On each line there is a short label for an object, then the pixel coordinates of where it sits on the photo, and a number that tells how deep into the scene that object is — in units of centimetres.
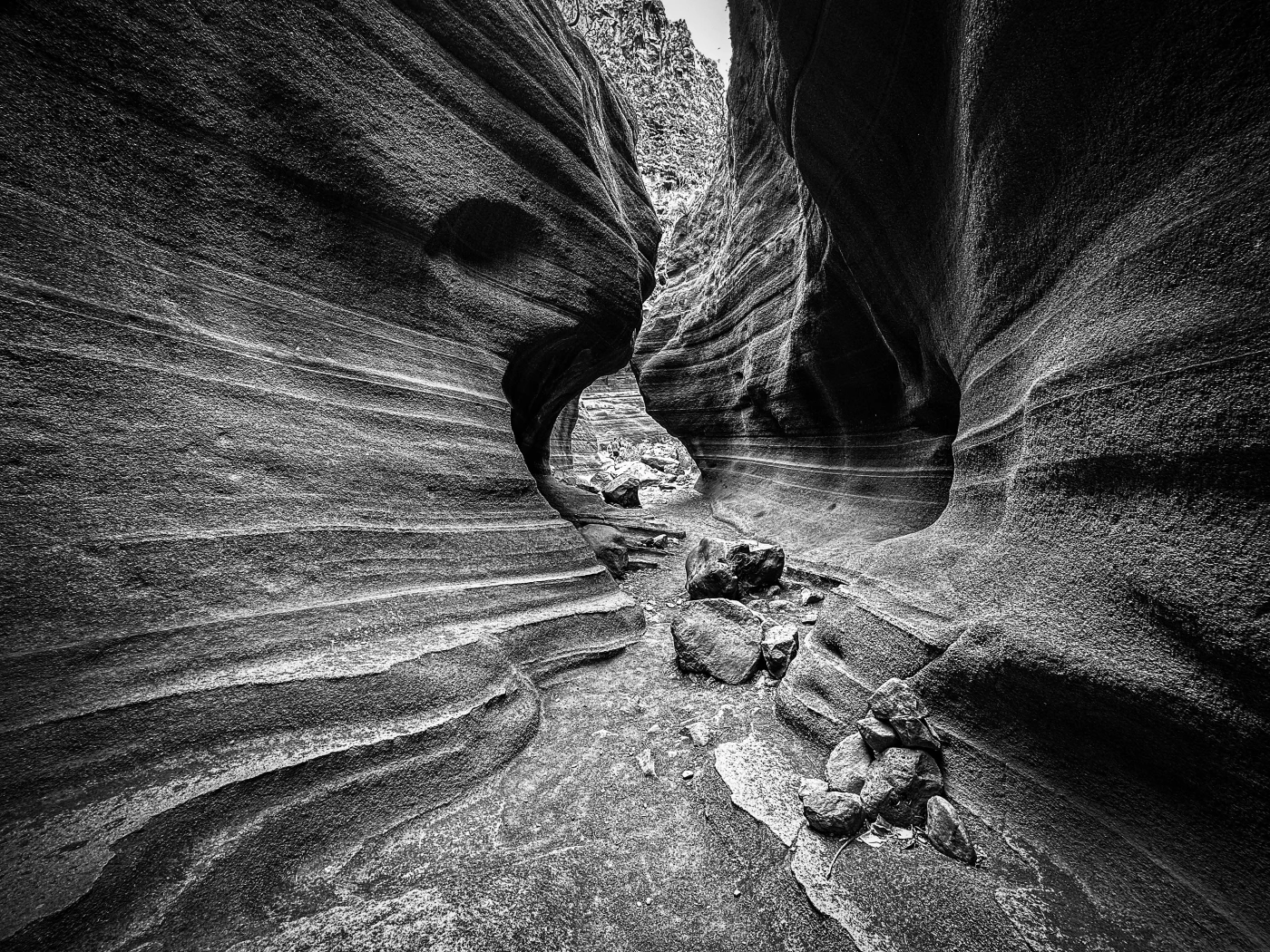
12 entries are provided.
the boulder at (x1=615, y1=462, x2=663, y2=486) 1880
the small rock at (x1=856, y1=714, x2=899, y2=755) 218
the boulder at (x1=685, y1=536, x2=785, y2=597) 481
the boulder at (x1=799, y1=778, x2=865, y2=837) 191
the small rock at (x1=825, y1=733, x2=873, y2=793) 209
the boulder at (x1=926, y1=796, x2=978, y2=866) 177
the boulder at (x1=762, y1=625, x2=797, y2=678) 328
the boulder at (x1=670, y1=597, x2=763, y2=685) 332
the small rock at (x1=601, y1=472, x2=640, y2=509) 1116
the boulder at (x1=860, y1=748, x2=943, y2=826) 194
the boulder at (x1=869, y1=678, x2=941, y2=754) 213
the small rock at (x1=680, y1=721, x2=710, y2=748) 264
